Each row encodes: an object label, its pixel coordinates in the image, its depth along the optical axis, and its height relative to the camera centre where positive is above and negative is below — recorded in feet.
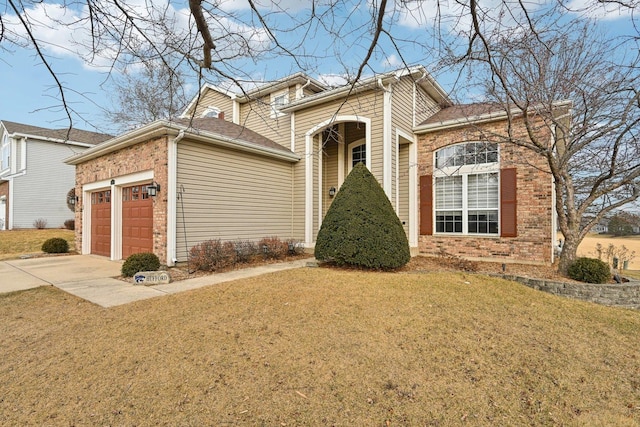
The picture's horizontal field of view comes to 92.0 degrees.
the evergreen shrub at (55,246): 38.81 -3.97
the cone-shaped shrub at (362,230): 22.85 -1.18
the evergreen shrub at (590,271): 20.22 -3.80
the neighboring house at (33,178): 60.03 +7.46
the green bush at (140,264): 23.75 -3.84
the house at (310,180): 27.43 +3.48
